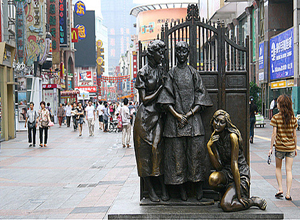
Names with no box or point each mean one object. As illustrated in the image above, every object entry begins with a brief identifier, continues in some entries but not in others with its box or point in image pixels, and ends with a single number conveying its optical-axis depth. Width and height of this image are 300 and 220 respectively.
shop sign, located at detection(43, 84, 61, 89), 33.83
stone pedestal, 5.53
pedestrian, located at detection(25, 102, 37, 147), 16.66
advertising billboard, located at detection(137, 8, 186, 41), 100.62
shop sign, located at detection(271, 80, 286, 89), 27.75
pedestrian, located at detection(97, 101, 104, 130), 25.42
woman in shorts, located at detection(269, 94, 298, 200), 7.09
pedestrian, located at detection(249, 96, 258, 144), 15.67
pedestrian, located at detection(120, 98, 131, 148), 16.09
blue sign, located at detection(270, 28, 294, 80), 26.53
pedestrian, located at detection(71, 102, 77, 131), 25.21
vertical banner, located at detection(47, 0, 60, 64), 40.44
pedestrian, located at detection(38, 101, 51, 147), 16.14
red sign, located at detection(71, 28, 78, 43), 59.79
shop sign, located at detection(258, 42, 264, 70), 32.16
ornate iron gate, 6.39
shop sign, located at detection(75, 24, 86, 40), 69.88
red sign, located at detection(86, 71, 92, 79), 102.14
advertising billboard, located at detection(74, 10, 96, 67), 100.62
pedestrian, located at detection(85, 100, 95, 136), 21.47
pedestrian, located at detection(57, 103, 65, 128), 31.30
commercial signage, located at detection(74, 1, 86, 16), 71.81
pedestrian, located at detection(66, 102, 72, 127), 30.12
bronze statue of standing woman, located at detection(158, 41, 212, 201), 5.91
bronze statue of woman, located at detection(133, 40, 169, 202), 5.96
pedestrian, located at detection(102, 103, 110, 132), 24.76
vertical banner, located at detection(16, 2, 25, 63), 22.02
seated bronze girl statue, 5.63
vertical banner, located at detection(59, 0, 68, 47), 46.09
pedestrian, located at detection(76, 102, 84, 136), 21.83
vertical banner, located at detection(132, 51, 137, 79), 102.31
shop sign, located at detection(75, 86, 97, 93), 99.44
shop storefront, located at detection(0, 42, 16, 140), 19.03
